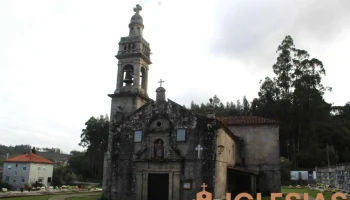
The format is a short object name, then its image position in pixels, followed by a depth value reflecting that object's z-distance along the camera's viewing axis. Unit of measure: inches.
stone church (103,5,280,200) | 919.7
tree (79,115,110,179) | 2915.8
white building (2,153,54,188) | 2194.9
